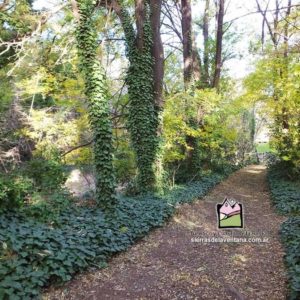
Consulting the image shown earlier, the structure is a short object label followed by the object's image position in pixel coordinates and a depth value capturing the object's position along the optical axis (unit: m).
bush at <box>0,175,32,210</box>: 5.56
